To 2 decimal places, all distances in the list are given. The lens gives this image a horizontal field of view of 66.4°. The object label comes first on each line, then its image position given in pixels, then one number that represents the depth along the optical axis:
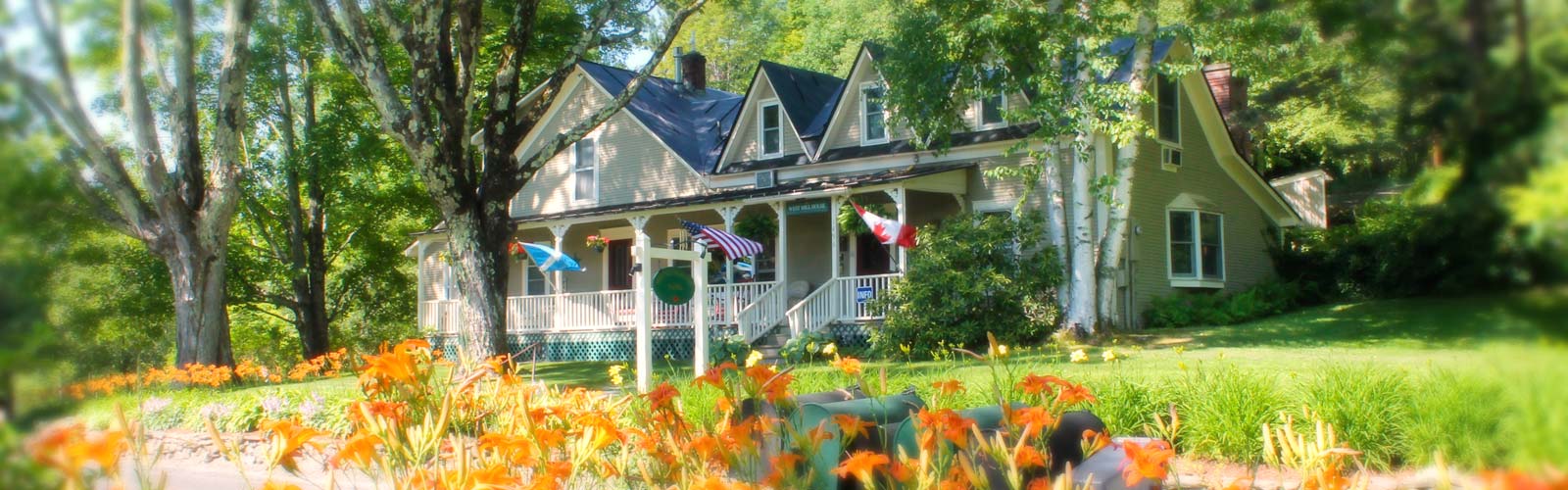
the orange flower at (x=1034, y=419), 3.37
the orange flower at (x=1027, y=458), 3.23
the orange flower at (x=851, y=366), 4.51
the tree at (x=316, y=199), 26.19
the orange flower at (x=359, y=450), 2.90
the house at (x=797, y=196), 21.45
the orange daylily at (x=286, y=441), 2.85
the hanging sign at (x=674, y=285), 11.91
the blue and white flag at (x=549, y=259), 23.23
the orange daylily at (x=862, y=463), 2.89
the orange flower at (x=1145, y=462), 2.92
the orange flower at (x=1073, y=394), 3.77
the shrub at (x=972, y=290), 18.30
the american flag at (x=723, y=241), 20.55
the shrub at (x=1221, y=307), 21.11
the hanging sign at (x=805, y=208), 21.53
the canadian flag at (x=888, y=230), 19.16
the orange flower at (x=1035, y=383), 3.76
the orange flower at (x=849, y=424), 3.50
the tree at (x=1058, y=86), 16.78
